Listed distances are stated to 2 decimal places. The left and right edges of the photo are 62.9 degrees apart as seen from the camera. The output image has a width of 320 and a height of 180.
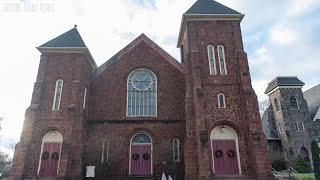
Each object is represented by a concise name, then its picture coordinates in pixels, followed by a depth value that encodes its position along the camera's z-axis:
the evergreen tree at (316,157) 21.14
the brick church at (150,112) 16.97
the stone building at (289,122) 33.14
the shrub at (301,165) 29.11
